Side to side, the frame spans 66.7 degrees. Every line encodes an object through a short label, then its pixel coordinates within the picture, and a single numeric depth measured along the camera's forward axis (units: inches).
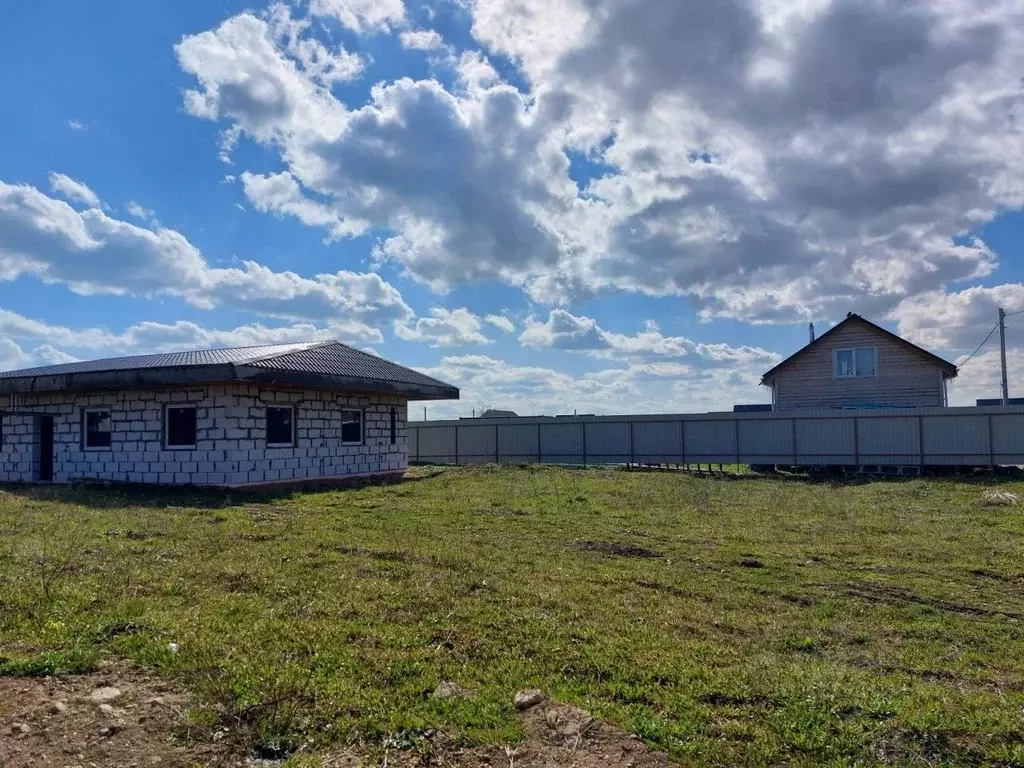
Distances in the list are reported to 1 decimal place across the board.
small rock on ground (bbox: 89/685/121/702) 173.8
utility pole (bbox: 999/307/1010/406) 1305.4
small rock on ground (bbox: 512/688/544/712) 177.3
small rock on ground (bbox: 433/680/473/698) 181.5
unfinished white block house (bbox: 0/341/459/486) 676.1
